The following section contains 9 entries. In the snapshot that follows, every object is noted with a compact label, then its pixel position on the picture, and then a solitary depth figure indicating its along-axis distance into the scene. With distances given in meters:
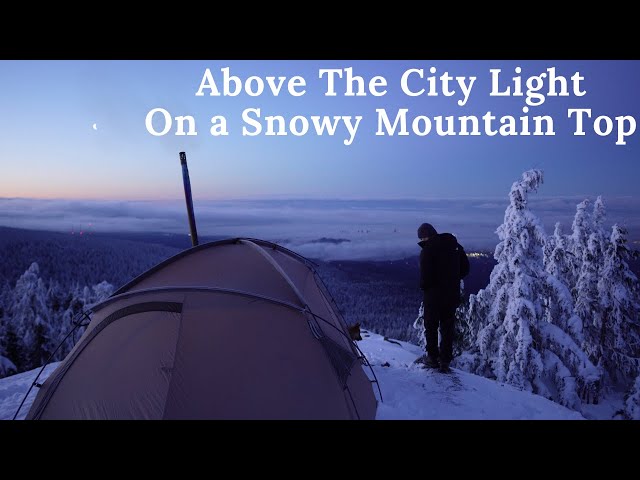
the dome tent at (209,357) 4.44
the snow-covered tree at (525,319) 14.52
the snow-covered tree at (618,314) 20.36
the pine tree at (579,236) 20.49
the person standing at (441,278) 7.20
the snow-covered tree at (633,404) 15.40
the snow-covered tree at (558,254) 20.67
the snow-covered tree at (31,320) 25.64
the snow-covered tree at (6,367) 18.38
